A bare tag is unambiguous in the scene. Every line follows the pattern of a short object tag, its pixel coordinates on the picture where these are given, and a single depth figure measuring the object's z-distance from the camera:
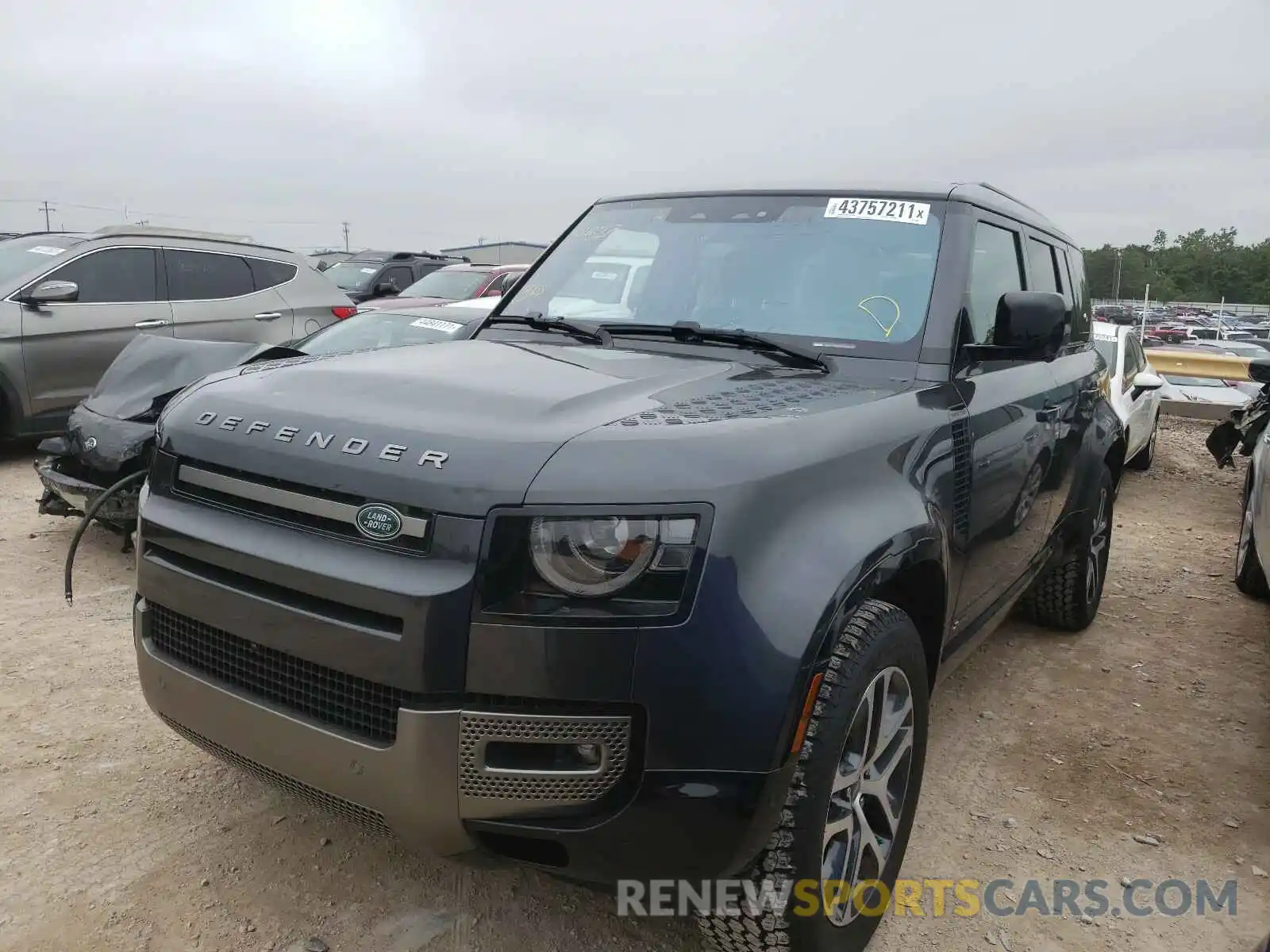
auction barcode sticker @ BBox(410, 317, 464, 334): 6.32
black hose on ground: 3.01
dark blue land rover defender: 1.76
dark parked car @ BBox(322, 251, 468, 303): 14.98
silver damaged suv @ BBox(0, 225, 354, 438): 7.25
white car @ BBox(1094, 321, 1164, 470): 7.76
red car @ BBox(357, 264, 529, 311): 11.47
